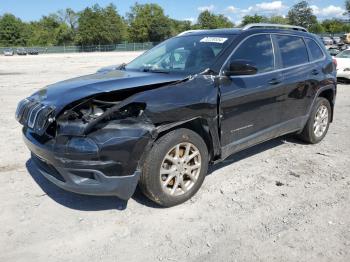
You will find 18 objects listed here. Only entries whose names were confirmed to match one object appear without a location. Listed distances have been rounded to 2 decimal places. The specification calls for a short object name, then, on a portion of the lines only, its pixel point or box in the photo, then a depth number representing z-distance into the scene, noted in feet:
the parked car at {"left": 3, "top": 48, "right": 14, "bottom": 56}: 215.33
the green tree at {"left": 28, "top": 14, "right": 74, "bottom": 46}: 312.91
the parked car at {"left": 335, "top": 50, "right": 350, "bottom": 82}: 43.68
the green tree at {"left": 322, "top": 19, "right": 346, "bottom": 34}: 327.96
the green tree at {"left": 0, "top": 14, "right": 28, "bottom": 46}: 289.53
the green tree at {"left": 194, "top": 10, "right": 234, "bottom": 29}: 324.80
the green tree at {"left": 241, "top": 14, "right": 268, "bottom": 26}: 298.80
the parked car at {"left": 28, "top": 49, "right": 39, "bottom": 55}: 236.63
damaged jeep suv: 11.09
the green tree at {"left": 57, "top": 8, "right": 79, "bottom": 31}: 353.92
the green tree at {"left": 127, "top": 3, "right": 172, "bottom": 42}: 301.02
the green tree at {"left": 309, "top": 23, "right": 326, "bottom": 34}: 338.54
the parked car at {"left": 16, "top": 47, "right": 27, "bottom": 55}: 230.27
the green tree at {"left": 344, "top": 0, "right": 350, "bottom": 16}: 296.61
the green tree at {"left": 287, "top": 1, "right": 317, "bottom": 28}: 355.87
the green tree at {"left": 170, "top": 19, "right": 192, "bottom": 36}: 333.62
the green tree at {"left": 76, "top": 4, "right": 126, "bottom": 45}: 278.26
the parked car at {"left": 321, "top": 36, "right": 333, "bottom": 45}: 169.73
